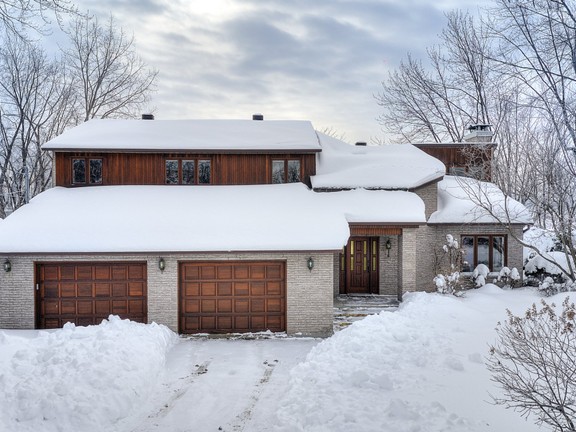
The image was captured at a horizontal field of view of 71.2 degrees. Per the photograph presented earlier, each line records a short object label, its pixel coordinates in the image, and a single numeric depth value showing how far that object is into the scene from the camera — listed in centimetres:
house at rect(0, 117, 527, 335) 1230
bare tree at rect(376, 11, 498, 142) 2778
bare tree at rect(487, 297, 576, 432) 445
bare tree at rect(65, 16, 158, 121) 2725
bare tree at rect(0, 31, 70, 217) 2394
